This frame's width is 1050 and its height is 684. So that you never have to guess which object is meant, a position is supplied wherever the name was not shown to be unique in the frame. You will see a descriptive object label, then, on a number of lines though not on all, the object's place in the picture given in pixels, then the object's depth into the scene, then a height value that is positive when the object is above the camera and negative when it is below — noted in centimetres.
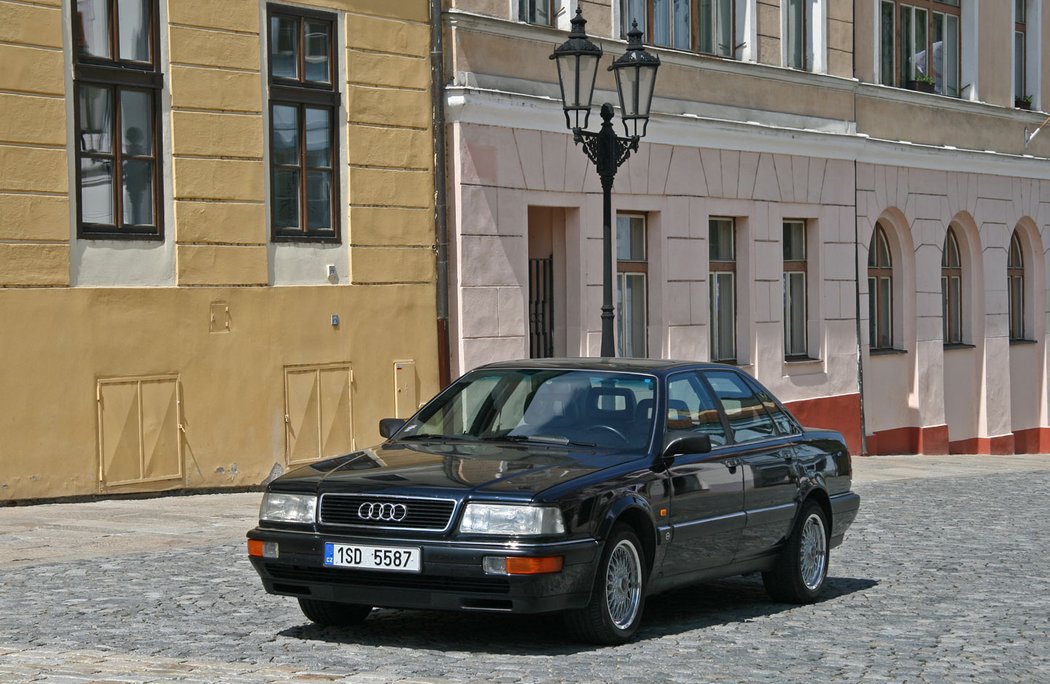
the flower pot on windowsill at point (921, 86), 2925 +325
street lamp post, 1653 +181
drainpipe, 1983 +100
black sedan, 868 -106
